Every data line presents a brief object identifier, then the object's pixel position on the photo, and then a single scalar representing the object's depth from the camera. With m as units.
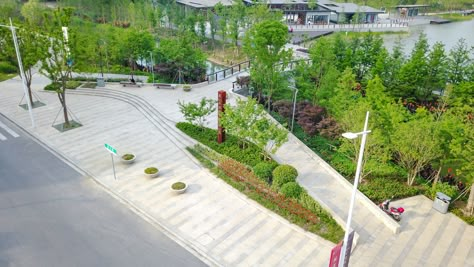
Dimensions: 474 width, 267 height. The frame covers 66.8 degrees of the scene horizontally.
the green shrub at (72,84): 27.59
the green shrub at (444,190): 15.39
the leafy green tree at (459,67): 24.28
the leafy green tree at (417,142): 15.13
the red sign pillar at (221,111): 17.98
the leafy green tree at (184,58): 28.55
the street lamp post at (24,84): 19.50
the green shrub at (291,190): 14.52
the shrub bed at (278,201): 13.26
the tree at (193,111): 19.45
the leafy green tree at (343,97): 19.67
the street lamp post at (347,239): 8.65
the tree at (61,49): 19.55
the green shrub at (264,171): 15.92
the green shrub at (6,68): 32.22
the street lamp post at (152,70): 30.11
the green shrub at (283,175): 15.20
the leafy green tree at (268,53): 21.81
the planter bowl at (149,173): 16.33
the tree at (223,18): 43.44
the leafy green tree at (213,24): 47.53
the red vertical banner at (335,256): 9.53
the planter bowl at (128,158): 17.39
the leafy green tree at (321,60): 23.12
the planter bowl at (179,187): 15.23
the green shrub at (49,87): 27.42
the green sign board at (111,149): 14.71
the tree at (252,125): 16.38
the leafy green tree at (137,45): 30.39
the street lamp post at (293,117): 20.47
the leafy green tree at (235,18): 41.41
